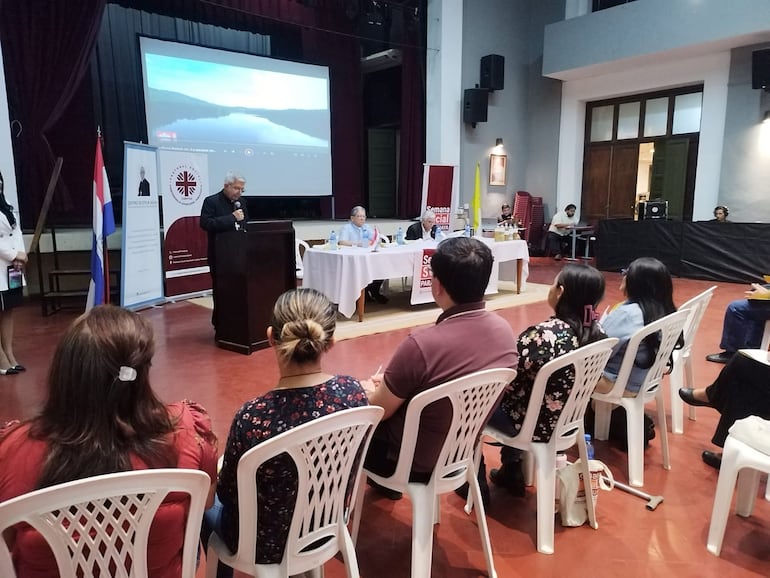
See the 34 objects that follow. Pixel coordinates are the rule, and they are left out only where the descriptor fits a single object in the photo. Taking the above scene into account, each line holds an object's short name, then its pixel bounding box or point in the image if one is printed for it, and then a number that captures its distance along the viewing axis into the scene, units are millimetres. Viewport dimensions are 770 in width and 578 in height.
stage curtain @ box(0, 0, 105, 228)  5566
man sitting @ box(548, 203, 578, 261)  10062
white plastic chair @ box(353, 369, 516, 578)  1417
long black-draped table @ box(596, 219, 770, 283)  6977
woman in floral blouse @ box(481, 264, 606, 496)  1772
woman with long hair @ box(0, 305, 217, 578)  924
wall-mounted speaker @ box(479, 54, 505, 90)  9516
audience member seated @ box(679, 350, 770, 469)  1972
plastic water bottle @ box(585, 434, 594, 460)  2159
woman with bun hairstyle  1143
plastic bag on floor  1920
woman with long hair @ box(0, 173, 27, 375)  3346
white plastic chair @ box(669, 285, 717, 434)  2701
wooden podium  3893
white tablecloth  4754
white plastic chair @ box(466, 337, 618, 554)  1728
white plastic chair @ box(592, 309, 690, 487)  2111
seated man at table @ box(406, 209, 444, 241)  6199
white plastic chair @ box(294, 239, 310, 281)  6443
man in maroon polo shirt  1497
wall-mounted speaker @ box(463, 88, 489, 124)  9383
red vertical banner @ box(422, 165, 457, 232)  9000
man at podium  4145
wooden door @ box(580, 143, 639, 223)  9758
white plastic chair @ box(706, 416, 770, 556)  1671
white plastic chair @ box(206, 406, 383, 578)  1068
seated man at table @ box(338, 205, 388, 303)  5491
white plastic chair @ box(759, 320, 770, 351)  3473
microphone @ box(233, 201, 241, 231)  4125
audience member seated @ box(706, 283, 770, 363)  3488
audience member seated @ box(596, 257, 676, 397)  2211
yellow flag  8414
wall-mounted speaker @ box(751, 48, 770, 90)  7355
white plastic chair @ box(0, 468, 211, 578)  830
